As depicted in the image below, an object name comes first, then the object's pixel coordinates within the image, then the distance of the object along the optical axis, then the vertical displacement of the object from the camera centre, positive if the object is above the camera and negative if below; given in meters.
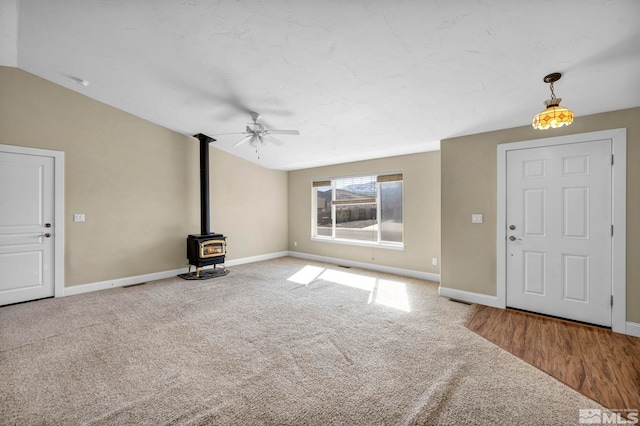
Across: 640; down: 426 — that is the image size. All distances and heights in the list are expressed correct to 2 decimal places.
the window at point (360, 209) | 5.36 +0.08
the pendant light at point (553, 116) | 2.22 +0.82
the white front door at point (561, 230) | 2.92 -0.21
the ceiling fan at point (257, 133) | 3.67 +1.11
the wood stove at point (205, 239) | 4.98 -0.51
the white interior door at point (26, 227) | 3.62 -0.20
